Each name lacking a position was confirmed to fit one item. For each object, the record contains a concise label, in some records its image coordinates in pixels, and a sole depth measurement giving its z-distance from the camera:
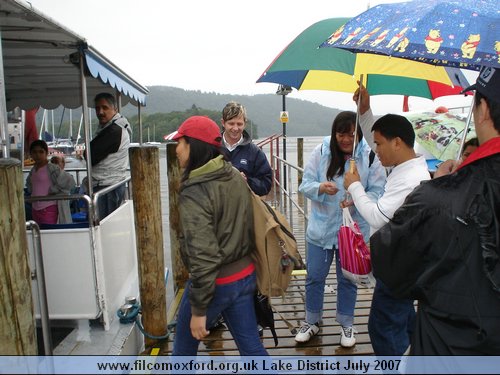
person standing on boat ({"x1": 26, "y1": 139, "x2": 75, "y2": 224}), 4.49
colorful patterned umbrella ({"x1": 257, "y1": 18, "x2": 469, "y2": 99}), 2.73
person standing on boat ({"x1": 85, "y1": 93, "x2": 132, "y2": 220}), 4.02
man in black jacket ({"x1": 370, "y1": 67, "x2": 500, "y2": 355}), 1.32
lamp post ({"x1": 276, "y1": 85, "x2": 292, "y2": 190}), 11.97
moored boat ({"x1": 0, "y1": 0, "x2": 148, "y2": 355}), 3.00
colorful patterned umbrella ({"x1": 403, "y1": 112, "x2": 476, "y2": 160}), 3.49
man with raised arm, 2.13
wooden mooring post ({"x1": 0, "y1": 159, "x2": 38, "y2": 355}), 1.76
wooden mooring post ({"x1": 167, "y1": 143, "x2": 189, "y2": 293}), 4.43
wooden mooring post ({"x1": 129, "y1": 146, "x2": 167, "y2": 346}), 3.24
